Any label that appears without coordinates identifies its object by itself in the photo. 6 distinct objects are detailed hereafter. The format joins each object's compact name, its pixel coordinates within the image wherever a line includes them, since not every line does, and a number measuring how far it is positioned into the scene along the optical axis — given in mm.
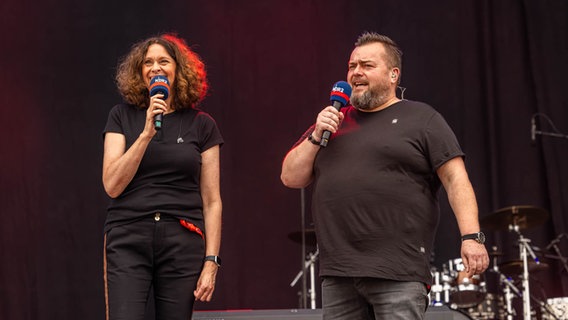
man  4726
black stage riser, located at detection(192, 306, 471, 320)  6108
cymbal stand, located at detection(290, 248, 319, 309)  11321
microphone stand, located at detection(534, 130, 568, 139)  11669
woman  5073
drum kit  11092
